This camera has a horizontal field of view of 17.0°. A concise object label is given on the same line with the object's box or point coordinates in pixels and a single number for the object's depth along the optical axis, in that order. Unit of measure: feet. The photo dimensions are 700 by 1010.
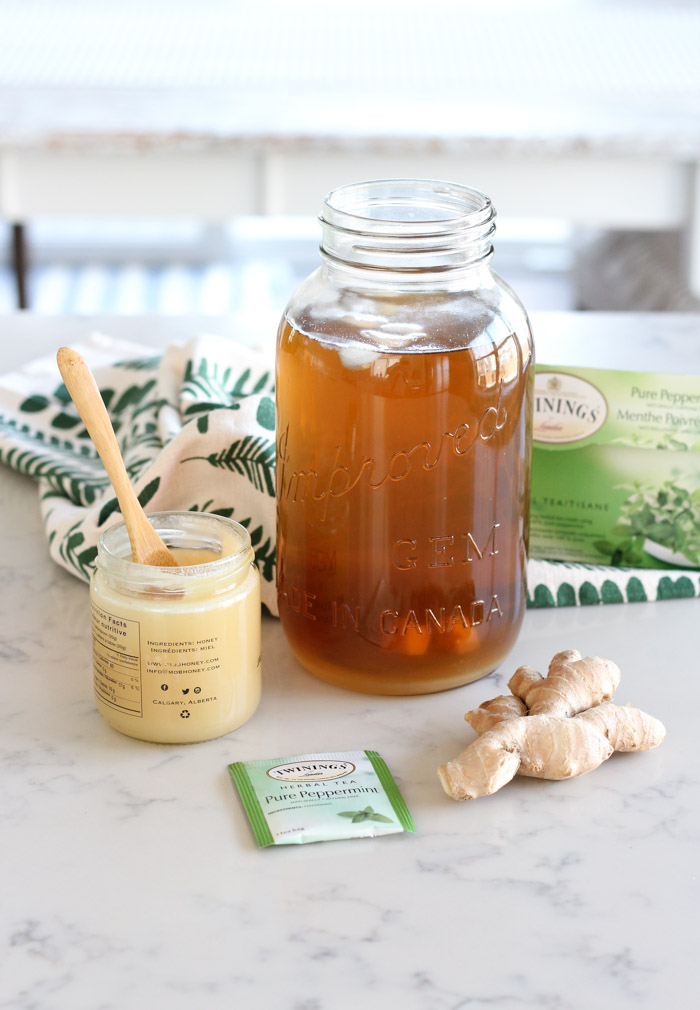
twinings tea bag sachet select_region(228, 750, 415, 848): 3.20
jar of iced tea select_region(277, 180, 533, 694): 3.35
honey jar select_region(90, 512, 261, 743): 3.31
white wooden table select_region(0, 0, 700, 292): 8.42
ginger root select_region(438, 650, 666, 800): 3.25
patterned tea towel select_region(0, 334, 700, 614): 3.83
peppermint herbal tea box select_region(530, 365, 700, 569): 3.81
